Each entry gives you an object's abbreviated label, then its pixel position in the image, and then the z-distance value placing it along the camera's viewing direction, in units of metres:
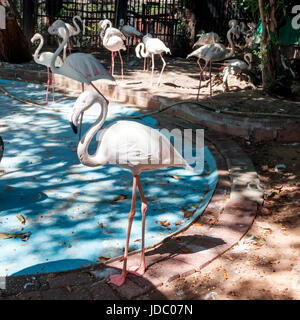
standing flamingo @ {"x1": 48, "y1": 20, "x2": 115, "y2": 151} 7.27
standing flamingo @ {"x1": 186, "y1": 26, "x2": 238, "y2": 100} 8.43
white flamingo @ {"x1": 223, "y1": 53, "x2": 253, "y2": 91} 9.07
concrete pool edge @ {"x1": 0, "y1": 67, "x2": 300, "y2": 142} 6.48
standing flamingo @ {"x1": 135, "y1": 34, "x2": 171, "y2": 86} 9.87
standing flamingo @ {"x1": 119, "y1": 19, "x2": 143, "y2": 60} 13.02
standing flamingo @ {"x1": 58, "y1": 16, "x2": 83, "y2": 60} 9.75
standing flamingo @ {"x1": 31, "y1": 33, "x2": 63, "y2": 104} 9.09
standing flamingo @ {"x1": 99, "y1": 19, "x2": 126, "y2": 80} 10.04
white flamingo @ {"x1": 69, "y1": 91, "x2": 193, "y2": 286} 3.16
